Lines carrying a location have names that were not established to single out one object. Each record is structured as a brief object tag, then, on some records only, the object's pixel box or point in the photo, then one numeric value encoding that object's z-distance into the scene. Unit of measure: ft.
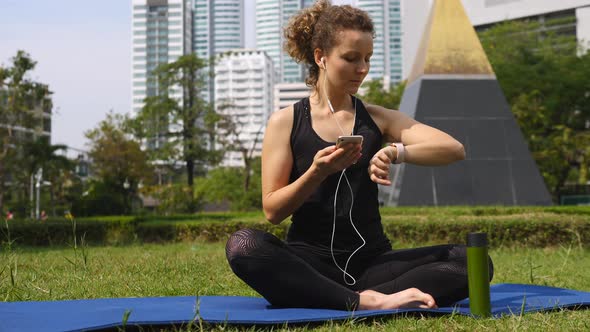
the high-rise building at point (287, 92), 416.87
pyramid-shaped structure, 35.88
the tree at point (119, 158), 101.19
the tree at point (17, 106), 76.54
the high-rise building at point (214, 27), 451.69
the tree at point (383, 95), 88.34
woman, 9.67
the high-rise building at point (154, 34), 379.76
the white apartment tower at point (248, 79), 391.65
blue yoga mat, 8.61
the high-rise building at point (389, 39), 452.35
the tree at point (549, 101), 71.61
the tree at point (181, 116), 92.02
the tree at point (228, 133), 93.76
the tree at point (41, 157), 81.82
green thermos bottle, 9.12
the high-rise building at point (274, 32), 488.02
